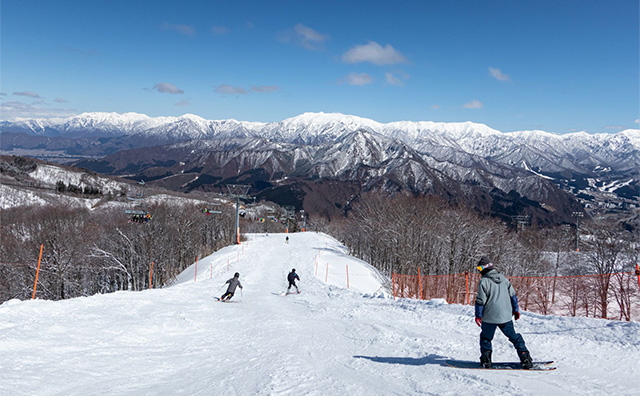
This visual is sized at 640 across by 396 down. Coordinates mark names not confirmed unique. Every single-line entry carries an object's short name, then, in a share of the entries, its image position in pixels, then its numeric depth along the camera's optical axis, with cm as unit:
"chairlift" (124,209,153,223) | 6493
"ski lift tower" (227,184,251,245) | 5313
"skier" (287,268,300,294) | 2322
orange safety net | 1628
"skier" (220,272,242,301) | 1939
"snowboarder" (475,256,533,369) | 706
